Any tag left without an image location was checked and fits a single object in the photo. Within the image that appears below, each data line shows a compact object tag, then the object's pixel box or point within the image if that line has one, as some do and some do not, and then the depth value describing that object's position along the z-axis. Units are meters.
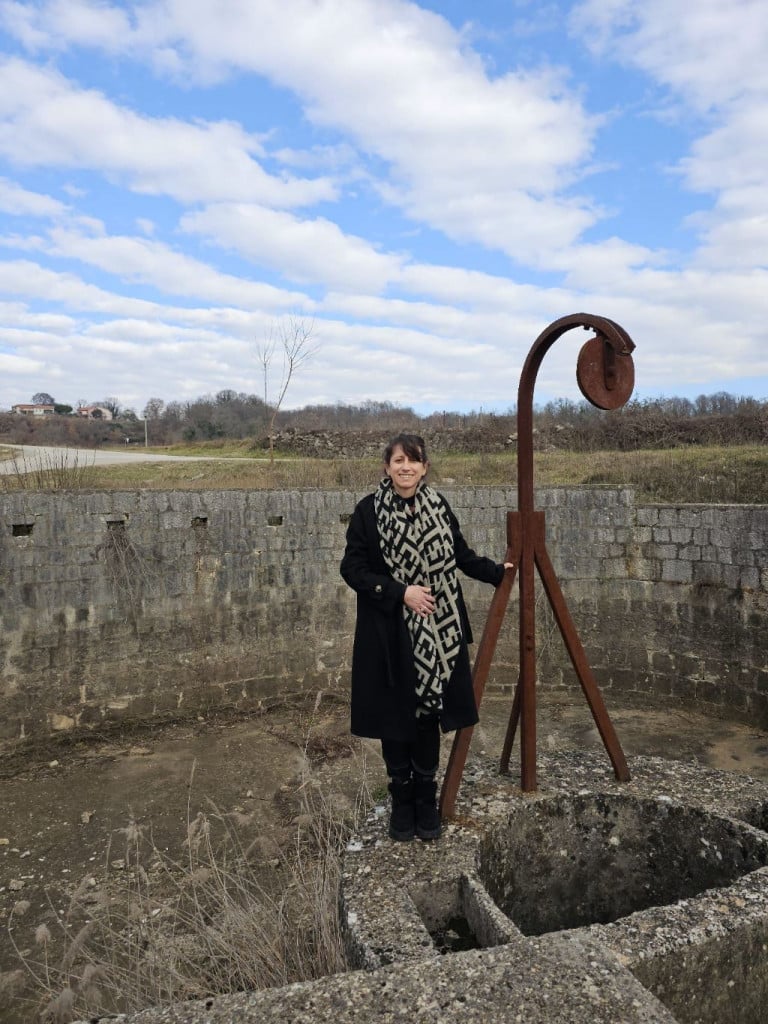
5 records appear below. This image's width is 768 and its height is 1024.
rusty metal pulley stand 3.04
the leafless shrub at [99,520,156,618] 6.49
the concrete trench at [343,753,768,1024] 1.88
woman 2.76
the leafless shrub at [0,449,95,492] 6.64
